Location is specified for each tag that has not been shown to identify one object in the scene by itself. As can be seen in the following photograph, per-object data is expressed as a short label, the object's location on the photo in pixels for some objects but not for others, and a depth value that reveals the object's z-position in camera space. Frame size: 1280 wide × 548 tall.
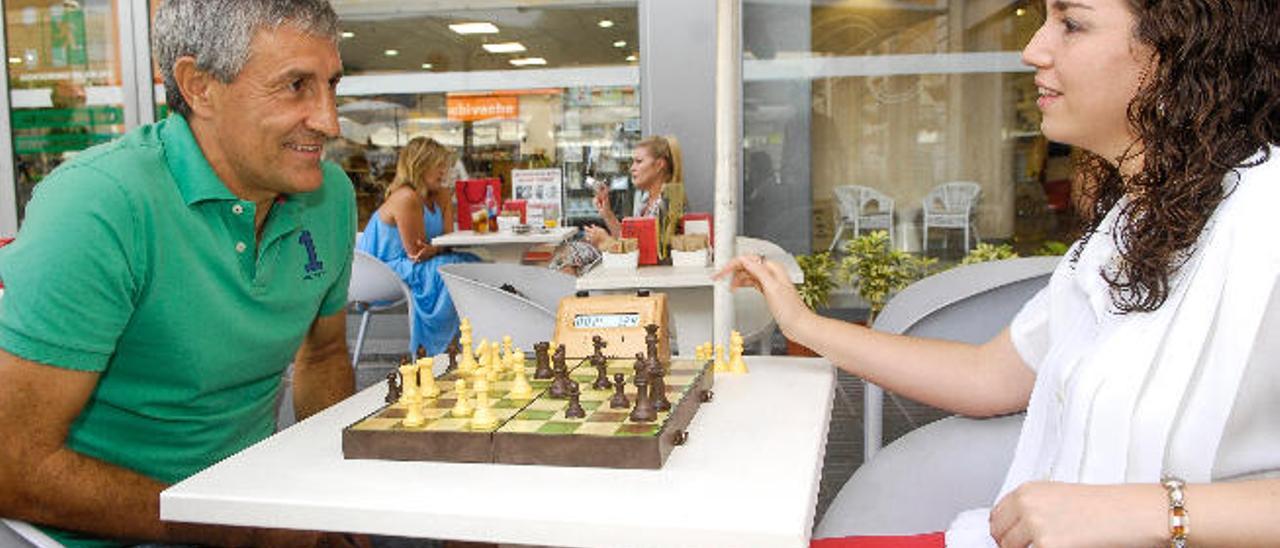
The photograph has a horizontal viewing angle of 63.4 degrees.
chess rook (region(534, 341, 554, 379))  1.75
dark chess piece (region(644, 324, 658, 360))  1.70
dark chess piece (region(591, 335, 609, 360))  1.69
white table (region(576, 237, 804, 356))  3.45
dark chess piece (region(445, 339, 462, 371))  1.85
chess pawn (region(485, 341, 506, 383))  1.71
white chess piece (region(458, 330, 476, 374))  1.80
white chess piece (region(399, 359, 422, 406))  1.46
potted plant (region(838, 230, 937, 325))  5.59
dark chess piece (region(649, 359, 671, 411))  1.43
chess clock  1.82
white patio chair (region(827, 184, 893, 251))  6.93
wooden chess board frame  1.30
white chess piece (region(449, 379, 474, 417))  1.45
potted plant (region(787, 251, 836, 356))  5.45
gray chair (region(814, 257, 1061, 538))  1.76
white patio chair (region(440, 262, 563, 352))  2.86
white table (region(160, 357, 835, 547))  1.12
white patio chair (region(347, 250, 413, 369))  5.11
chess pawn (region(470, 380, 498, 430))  1.38
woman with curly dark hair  1.22
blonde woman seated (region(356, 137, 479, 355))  5.26
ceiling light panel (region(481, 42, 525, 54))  6.93
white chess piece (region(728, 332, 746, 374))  1.90
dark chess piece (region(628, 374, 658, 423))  1.38
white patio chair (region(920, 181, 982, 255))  6.87
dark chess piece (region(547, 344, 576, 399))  1.56
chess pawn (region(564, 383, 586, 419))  1.42
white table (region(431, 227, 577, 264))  5.52
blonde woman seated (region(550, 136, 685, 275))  4.27
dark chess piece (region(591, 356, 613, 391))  1.60
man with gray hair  1.44
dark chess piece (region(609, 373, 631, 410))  1.47
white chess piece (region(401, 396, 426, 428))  1.41
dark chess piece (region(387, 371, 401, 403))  1.60
